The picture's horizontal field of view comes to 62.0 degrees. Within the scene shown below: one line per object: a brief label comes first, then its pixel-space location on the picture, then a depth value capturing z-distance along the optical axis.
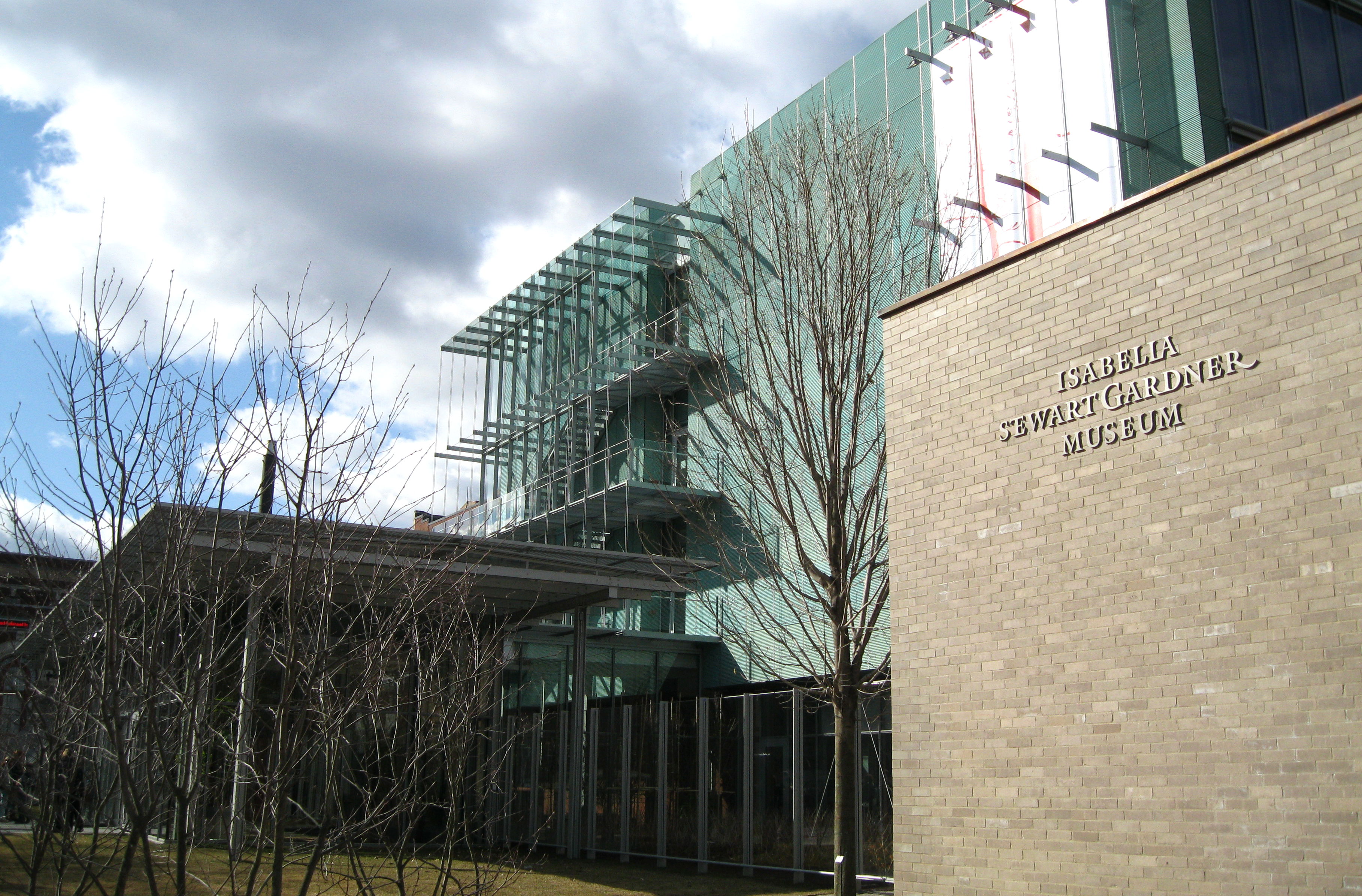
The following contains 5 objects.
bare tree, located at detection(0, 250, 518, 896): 5.29
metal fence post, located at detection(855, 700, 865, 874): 15.58
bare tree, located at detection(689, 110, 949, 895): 12.77
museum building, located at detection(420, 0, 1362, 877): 7.32
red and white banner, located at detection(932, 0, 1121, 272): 18.05
